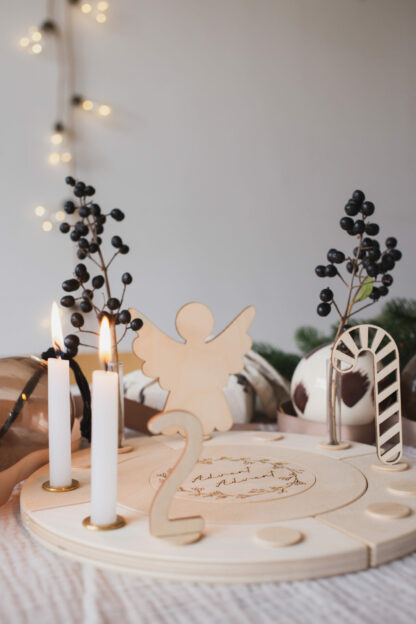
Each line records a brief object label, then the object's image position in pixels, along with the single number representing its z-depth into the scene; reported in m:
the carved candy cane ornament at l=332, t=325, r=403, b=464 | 0.75
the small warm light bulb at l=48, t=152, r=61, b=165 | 1.75
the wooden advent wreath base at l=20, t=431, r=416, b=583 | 0.49
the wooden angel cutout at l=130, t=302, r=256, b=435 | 0.80
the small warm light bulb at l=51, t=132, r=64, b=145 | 1.75
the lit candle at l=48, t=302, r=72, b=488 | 0.66
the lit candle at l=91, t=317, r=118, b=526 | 0.52
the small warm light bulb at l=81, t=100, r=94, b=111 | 1.78
